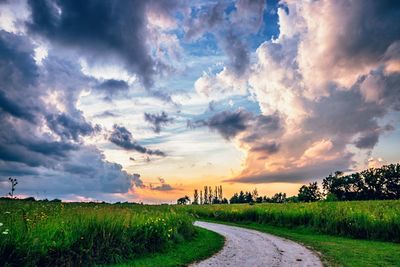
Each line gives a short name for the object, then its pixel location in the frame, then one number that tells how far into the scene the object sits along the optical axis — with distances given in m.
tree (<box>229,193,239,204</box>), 181.60
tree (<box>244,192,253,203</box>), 175.35
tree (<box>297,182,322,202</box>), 151.35
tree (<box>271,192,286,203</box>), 147.57
